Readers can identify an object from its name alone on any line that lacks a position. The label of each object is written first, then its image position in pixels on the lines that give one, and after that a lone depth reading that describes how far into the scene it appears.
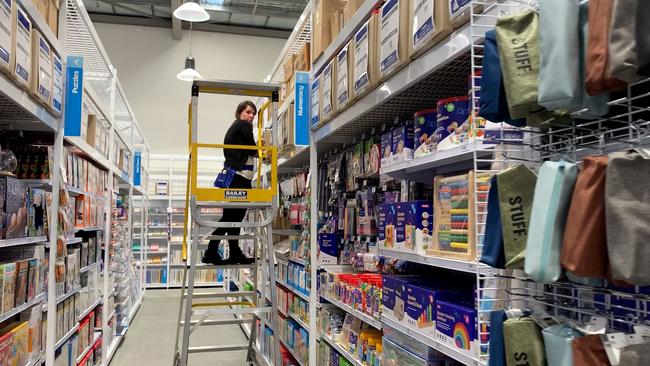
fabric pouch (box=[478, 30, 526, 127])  1.33
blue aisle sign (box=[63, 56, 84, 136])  3.24
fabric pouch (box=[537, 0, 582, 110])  1.12
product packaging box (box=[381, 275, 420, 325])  2.22
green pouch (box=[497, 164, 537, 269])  1.29
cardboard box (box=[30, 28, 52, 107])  2.67
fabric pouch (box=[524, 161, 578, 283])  1.13
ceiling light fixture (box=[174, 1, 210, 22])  7.13
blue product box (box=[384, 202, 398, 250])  2.28
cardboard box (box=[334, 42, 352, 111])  2.76
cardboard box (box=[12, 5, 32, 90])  2.41
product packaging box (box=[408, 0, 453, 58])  1.71
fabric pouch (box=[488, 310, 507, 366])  1.33
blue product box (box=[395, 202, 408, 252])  2.19
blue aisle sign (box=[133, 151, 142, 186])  7.83
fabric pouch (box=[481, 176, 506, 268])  1.36
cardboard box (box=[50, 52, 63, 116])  3.02
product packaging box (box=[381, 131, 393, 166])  2.56
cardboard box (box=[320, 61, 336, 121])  3.07
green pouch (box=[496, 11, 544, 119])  1.23
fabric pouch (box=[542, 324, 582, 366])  1.15
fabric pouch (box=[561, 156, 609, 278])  1.02
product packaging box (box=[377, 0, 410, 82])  2.05
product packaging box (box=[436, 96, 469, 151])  1.88
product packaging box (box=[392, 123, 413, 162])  2.37
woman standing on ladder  4.09
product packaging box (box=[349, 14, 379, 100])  2.40
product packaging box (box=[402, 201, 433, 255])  2.05
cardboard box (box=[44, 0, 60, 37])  3.05
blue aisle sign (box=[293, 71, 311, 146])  3.65
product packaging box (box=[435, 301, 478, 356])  1.68
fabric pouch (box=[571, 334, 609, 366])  1.05
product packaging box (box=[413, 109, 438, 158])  2.17
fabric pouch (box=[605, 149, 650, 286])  0.93
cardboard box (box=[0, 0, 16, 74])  2.23
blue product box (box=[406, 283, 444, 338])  1.96
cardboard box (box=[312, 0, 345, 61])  3.41
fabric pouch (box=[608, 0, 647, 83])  0.94
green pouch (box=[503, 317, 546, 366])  1.24
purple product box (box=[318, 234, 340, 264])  3.67
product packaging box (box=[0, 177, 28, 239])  2.56
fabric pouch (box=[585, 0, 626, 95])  1.01
